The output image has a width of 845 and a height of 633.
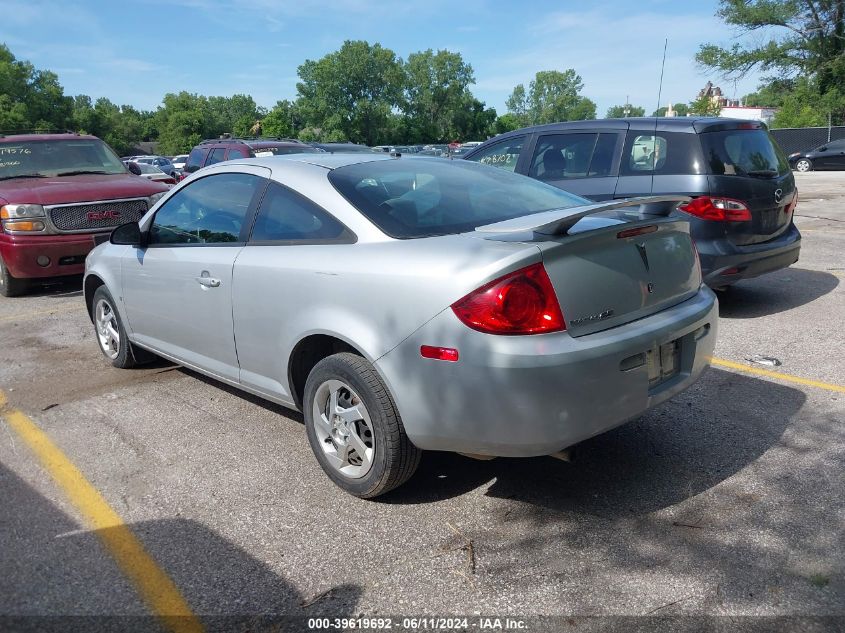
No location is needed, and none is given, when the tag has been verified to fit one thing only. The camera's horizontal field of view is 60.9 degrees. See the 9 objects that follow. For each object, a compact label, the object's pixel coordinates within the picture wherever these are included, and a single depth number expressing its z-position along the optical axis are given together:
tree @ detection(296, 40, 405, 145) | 102.62
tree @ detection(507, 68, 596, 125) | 148.75
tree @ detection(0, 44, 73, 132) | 67.06
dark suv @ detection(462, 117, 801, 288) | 6.02
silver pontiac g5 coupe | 2.84
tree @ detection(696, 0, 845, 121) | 41.38
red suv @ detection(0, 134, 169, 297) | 8.10
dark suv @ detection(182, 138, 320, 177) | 13.67
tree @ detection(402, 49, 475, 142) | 119.94
